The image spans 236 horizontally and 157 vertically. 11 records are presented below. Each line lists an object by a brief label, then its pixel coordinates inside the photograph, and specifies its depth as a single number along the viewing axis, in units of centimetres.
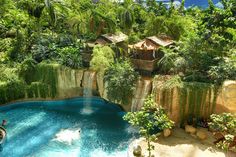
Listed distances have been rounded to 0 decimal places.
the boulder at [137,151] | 1169
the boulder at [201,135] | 1287
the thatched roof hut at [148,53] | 1585
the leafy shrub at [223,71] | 1333
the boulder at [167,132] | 1317
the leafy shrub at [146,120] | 1077
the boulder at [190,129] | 1332
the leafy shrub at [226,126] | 1063
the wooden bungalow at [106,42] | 1699
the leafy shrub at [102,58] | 1562
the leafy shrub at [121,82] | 1493
